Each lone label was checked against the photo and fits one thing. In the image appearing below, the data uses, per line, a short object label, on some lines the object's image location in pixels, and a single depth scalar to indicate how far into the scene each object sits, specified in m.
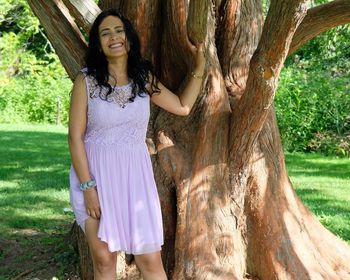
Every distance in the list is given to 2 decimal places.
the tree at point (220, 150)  4.43
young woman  3.56
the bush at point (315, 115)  12.46
